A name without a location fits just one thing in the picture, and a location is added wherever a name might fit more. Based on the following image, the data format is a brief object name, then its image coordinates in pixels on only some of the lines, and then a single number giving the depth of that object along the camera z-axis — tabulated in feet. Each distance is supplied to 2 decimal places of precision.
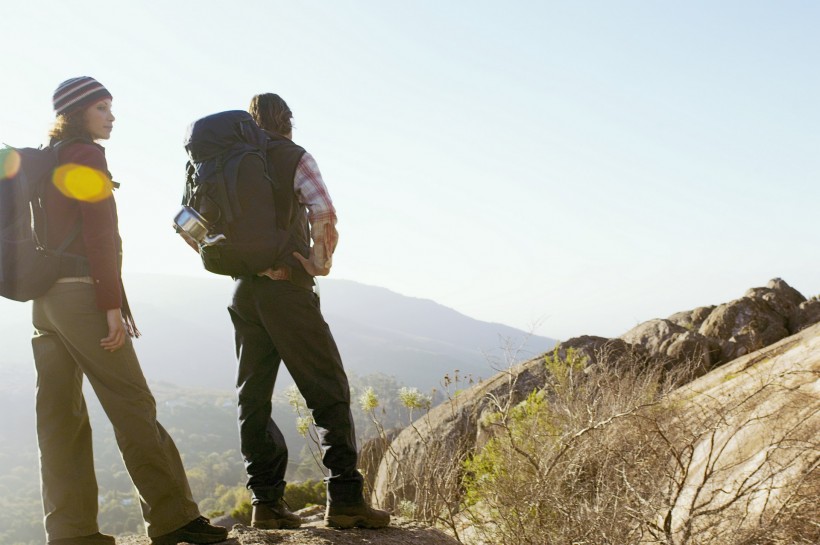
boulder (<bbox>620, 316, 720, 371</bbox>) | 36.58
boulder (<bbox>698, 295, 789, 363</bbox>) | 41.39
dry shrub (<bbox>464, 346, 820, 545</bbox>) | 12.24
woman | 9.57
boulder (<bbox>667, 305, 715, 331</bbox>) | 49.83
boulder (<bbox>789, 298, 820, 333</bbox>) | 41.29
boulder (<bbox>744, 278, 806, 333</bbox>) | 44.19
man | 10.21
